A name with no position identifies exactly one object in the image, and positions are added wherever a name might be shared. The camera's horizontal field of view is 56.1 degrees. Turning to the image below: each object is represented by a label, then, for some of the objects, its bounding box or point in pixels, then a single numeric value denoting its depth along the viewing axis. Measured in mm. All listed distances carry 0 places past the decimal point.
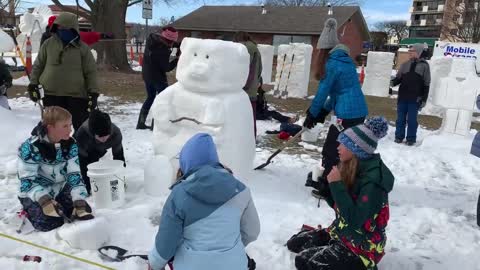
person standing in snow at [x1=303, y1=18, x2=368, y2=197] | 4133
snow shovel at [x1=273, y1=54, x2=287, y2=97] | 11406
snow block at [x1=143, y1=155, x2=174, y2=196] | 4074
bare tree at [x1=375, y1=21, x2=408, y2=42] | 54750
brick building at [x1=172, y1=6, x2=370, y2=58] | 26953
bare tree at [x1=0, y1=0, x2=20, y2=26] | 25889
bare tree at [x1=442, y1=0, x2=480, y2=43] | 26827
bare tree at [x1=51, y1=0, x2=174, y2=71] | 15352
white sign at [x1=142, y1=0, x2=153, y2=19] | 11294
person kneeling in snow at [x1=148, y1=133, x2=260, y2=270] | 2000
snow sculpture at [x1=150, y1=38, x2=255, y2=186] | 4004
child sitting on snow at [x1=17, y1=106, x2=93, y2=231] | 3176
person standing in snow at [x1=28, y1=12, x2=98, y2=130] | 4457
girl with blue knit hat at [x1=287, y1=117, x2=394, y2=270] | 2605
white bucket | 3672
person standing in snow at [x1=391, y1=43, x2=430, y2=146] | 6812
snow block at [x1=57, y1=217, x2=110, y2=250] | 3002
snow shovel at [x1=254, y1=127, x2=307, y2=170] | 5195
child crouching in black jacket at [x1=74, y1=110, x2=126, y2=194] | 3674
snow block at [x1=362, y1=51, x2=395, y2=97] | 12656
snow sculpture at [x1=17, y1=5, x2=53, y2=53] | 11389
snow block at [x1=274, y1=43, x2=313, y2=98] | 11328
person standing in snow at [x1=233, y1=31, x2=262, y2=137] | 6273
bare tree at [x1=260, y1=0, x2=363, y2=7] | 44438
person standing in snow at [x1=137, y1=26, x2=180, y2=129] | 6742
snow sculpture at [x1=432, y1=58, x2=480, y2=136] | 7367
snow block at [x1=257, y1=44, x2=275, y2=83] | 13015
